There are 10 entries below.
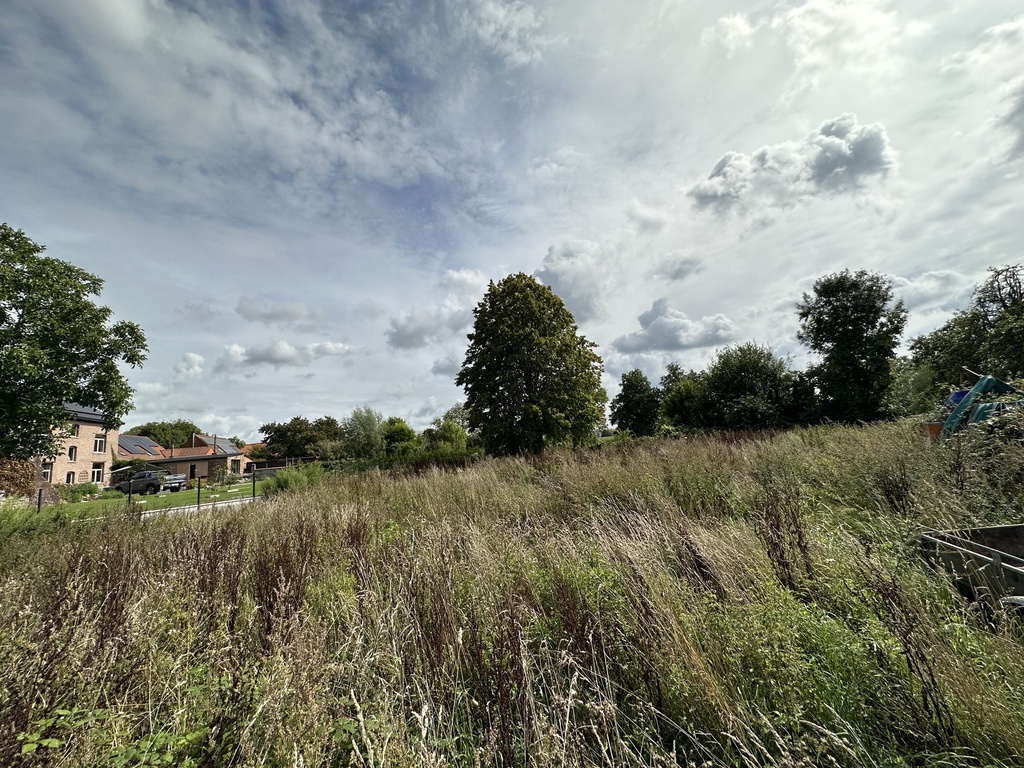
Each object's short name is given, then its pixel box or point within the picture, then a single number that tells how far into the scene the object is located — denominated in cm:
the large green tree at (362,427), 3884
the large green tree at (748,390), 2108
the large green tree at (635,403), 4141
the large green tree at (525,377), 1564
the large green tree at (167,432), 8006
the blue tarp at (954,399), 789
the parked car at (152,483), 2739
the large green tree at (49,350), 1155
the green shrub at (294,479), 1150
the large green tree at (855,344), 2048
